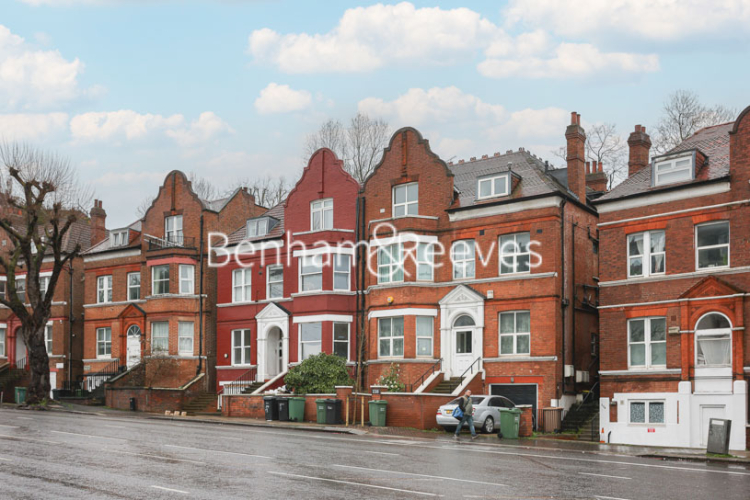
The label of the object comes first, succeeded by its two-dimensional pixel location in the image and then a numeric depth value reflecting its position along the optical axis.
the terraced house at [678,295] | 26.28
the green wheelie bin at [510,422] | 27.23
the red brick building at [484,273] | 31.56
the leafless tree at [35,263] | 38.66
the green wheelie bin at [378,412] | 30.48
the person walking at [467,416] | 26.24
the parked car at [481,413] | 28.18
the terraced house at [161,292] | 42.25
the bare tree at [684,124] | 47.22
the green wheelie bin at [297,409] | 32.91
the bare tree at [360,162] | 53.78
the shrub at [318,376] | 33.41
